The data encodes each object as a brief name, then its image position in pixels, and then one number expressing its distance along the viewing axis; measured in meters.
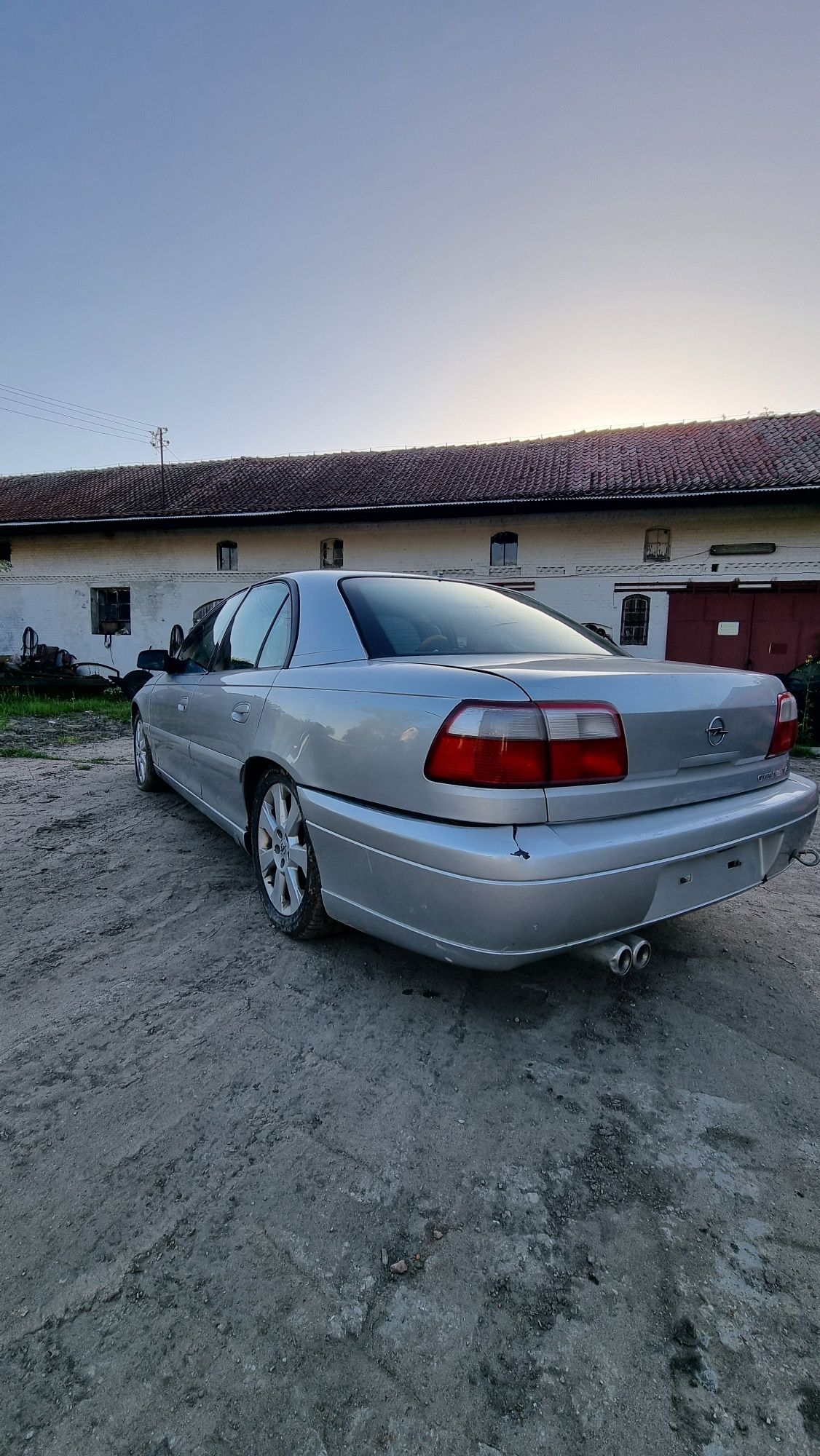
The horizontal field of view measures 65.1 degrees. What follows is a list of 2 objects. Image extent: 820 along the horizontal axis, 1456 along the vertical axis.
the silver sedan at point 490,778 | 1.62
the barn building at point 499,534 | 13.53
